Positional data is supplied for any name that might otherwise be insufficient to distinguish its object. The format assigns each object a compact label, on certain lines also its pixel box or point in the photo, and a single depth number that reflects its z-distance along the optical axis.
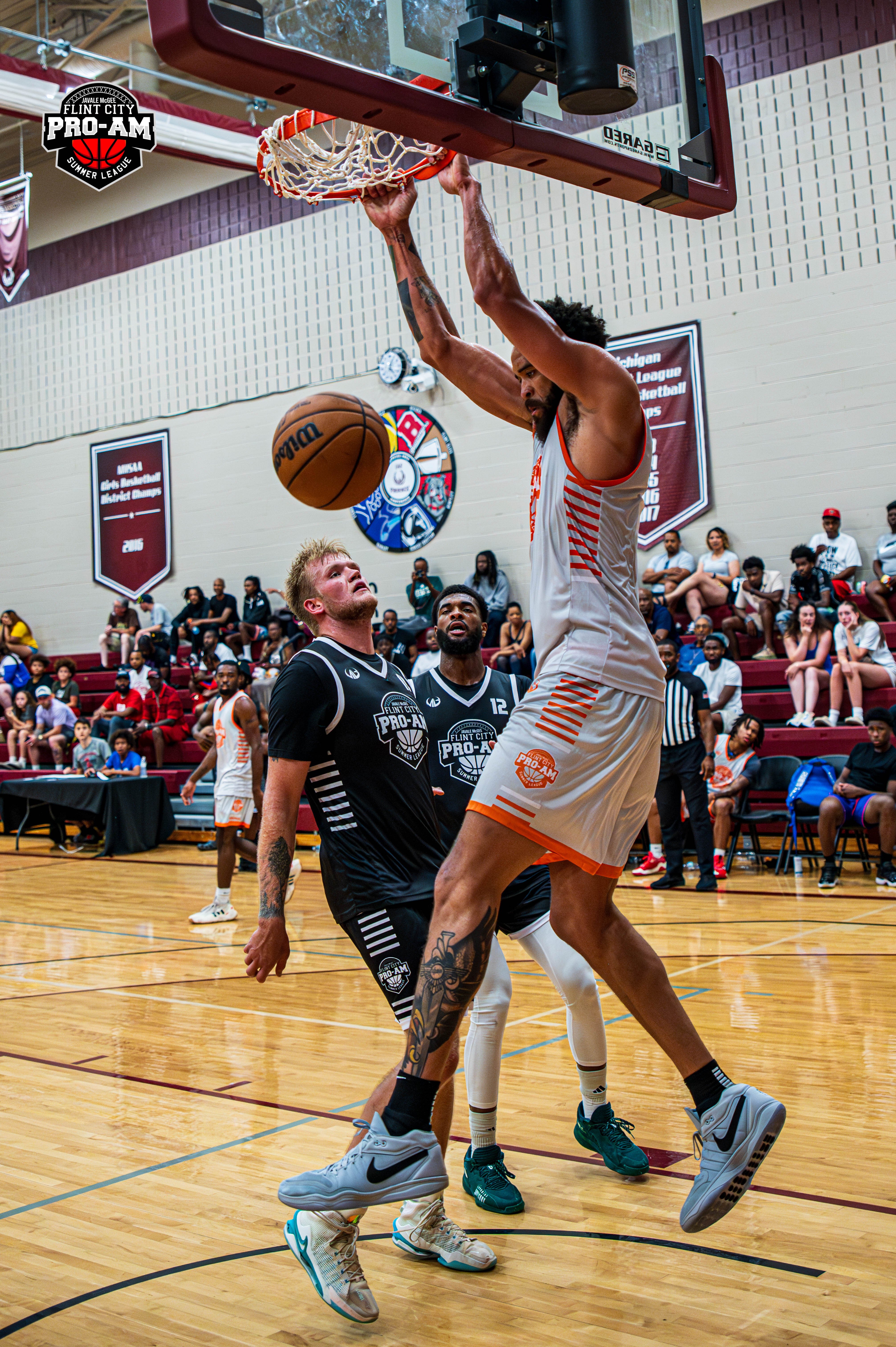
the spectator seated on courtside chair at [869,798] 8.98
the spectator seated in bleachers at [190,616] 16.94
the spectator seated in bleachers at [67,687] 16.14
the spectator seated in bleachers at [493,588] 14.24
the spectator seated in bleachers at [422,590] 15.09
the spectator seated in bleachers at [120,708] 15.31
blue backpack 9.66
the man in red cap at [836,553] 12.32
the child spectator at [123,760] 13.56
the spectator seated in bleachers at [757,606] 12.17
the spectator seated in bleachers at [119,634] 17.48
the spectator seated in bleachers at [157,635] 16.81
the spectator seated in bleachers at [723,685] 11.02
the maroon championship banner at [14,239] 15.22
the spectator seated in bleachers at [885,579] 11.84
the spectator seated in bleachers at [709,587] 12.76
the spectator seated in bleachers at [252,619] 15.90
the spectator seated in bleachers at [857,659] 10.73
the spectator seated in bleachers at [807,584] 12.05
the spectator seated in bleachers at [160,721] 14.94
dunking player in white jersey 2.52
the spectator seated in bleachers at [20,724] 15.78
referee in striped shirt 9.27
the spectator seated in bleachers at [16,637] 18.48
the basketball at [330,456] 4.26
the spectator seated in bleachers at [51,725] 15.24
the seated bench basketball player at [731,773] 10.20
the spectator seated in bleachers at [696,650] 11.87
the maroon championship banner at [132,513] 18.47
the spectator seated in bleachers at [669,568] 13.07
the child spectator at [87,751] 14.08
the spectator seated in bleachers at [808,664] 11.01
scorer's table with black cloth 12.69
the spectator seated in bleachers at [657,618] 11.84
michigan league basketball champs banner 13.66
